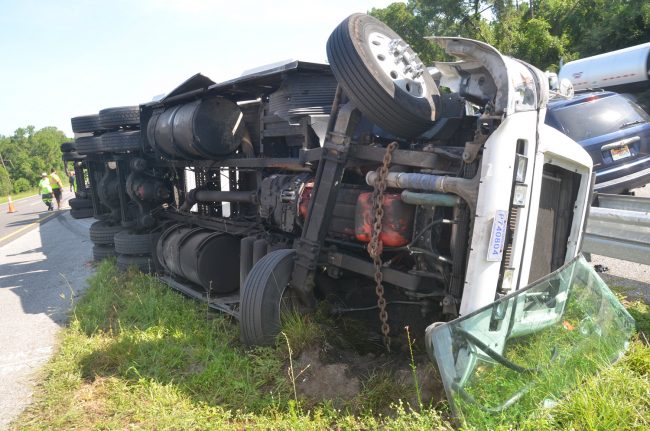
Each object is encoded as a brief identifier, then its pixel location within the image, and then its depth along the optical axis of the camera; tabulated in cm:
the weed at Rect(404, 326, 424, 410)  250
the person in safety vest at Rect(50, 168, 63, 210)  1929
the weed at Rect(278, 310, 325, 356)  336
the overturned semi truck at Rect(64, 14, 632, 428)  263
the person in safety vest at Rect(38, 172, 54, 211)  1895
